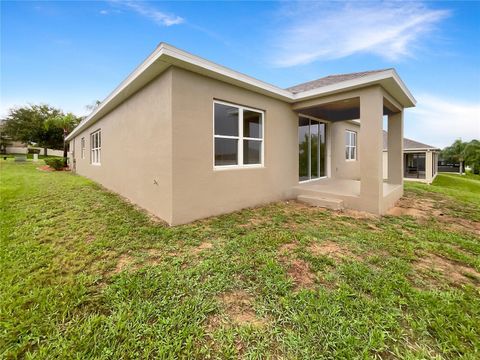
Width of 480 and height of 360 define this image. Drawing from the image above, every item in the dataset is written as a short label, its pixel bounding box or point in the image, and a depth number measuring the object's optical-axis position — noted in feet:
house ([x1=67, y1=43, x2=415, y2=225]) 15.20
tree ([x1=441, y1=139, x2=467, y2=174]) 110.84
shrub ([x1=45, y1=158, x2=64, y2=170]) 54.60
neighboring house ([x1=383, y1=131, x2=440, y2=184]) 60.98
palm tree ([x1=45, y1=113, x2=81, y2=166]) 78.48
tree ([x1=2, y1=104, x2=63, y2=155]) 104.68
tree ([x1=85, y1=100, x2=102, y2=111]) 97.38
